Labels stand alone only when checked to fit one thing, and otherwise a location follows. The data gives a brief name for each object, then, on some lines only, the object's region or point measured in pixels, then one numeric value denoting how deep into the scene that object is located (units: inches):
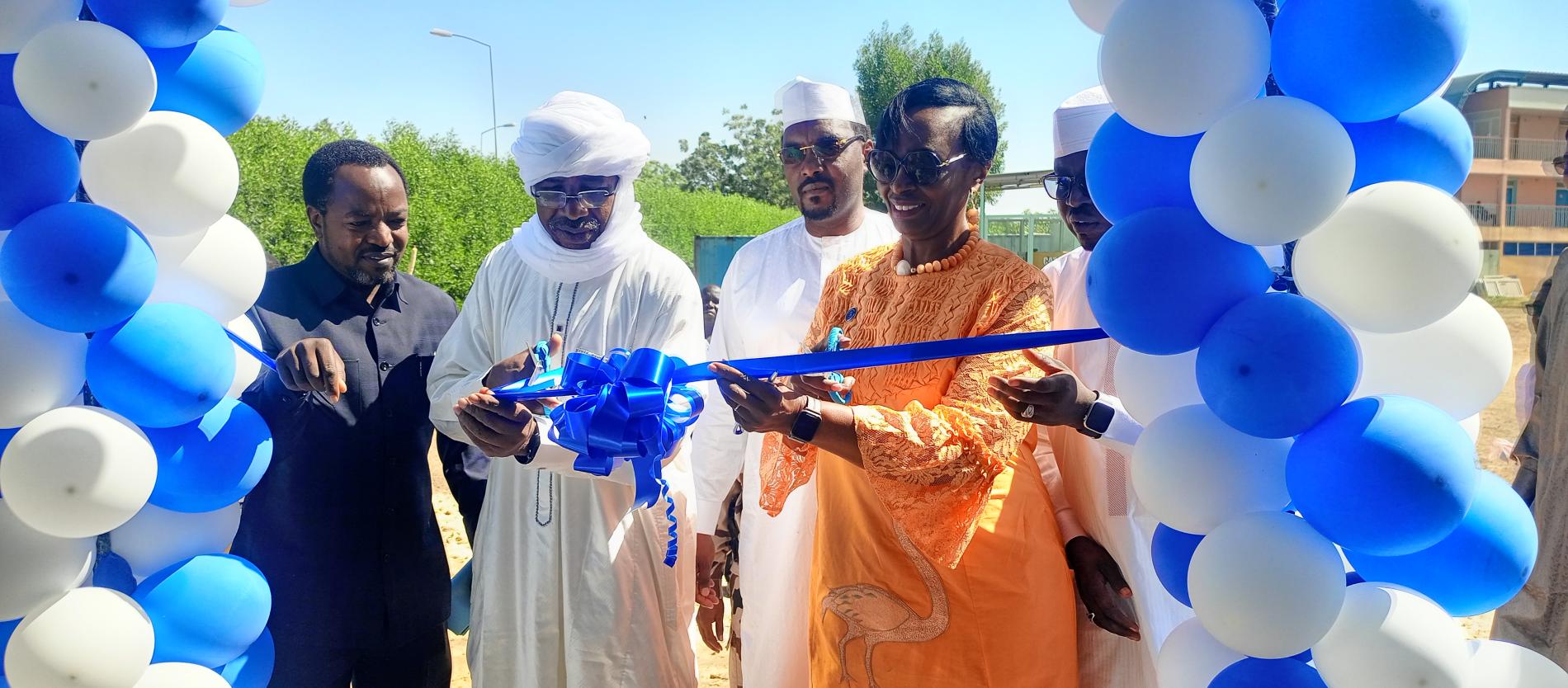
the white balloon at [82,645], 73.1
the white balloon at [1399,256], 56.5
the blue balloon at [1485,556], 61.6
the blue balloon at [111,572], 83.3
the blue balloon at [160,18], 75.9
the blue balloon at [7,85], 79.3
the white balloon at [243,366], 88.6
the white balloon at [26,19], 73.4
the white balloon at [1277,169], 56.7
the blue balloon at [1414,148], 62.6
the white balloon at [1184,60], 59.0
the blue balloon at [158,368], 74.7
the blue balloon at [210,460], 79.9
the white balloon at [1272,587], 58.9
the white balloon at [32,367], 73.6
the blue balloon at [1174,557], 71.7
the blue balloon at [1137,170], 67.4
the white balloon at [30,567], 75.2
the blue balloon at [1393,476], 56.0
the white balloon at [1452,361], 63.4
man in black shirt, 111.3
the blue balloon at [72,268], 71.4
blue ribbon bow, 83.3
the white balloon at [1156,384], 70.4
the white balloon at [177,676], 77.9
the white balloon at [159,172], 76.5
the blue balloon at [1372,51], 56.1
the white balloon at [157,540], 82.8
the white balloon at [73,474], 71.7
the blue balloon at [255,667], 86.4
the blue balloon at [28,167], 73.2
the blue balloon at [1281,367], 58.3
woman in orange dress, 78.8
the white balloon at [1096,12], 73.0
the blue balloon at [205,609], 80.0
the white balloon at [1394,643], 58.6
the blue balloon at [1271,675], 62.8
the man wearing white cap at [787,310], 120.0
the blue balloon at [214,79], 82.4
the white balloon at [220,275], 82.8
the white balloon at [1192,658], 66.9
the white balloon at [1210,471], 63.4
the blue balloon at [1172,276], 62.2
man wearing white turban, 117.0
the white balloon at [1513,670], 63.1
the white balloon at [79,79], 71.1
